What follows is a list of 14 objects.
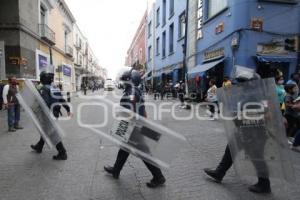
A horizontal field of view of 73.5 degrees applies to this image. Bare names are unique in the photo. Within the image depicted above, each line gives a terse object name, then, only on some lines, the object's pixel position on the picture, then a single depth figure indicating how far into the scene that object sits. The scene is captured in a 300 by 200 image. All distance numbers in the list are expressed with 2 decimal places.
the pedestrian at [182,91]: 10.76
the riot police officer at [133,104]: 2.74
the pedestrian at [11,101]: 5.48
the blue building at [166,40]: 16.17
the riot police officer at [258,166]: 2.47
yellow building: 14.31
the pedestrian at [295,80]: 4.61
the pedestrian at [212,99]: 7.33
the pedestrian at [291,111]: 4.47
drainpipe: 10.51
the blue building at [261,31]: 9.08
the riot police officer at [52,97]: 3.62
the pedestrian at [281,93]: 4.59
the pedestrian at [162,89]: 15.67
